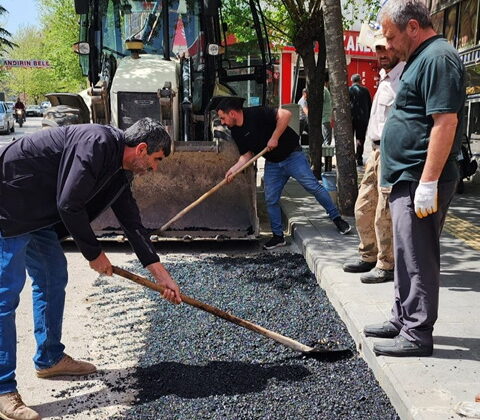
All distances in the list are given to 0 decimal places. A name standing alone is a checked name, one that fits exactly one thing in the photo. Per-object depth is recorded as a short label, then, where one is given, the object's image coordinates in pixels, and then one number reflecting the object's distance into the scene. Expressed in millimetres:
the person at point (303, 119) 14312
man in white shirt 4648
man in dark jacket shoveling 3080
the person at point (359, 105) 12258
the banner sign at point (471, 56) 9703
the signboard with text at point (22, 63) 46594
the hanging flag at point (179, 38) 7551
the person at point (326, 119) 13812
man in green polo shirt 3027
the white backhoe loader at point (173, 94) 6750
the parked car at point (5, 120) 29172
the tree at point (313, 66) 10234
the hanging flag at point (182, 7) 7473
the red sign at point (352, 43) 24359
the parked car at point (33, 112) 59906
